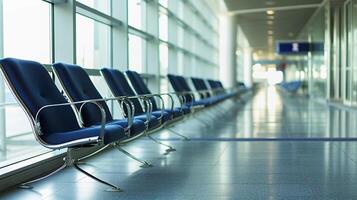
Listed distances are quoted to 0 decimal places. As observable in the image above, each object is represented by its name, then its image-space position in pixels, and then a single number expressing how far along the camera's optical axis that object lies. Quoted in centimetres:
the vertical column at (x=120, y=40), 690
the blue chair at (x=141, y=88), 578
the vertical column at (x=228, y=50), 1908
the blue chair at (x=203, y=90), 958
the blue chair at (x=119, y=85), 493
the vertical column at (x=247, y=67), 4150
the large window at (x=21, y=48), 419
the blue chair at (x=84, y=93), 387
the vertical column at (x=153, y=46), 898
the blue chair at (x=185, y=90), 758
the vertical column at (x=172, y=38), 1102
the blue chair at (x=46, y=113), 325
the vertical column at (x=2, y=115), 398
